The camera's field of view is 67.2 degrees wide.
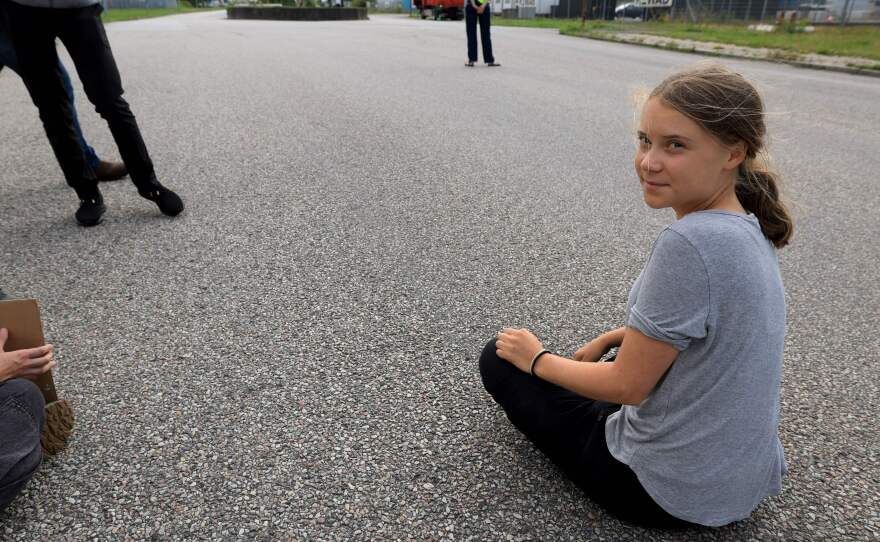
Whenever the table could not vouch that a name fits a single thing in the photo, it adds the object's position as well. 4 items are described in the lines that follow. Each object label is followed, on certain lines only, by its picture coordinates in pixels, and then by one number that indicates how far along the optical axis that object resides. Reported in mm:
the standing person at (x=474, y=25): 12102
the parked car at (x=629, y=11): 32359
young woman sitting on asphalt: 1536
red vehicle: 35188
